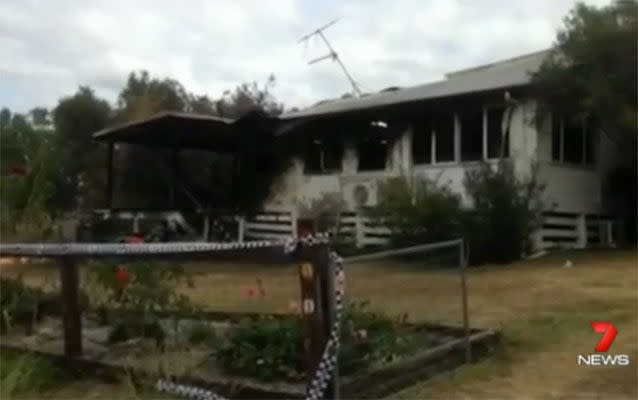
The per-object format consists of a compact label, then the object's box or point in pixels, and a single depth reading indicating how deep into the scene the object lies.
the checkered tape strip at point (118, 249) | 5.23
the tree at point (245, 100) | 32.31
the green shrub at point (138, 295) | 6.20
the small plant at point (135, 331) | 6.35
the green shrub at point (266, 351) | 5.39
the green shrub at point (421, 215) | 15.38
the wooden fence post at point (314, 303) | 4.91
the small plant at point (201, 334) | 6.10
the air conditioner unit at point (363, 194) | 19.56
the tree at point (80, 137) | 29.16
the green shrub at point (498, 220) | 15.34
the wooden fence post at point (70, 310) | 6.45
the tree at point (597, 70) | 15.03
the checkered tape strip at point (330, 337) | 4.92
